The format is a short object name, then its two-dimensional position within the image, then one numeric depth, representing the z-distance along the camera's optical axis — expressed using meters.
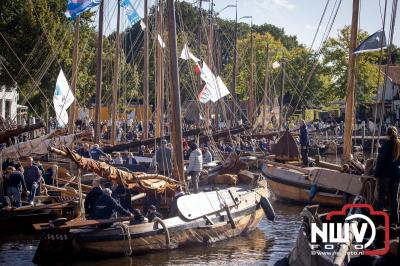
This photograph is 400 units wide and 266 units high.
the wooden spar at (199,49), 45.19
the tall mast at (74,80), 31.08
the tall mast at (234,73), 52.97
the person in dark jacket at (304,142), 30.98
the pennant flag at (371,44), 23.55
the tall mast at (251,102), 55.94
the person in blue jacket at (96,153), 30.58
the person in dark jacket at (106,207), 18.81
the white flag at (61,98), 29.91
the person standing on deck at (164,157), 25.19
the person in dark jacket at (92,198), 19.42
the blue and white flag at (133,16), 36.94
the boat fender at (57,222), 17.91
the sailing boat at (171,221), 17.98
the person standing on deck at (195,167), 24.61
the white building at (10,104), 49.11
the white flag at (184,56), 37.06
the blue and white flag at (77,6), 29.47
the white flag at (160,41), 28.43
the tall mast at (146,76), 37.22
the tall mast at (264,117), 57.34
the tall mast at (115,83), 37.49
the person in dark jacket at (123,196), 20.55
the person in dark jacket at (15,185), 22.59
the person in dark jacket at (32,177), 23.80
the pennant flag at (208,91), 37.50
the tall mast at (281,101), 54.12
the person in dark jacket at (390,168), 13.85
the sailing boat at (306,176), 25.56
